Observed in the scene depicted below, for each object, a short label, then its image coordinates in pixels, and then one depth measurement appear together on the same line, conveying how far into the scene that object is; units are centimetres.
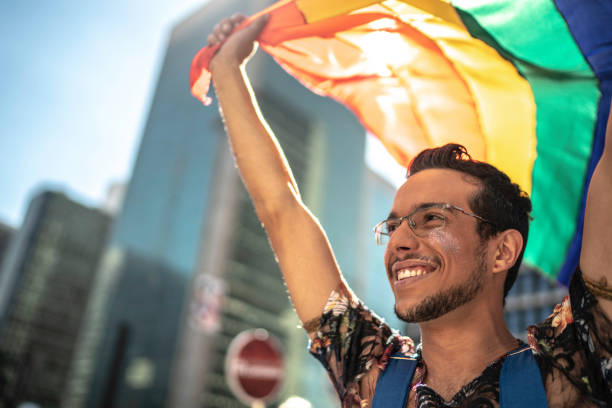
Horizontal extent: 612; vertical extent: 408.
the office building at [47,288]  7981
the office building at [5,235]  9219
